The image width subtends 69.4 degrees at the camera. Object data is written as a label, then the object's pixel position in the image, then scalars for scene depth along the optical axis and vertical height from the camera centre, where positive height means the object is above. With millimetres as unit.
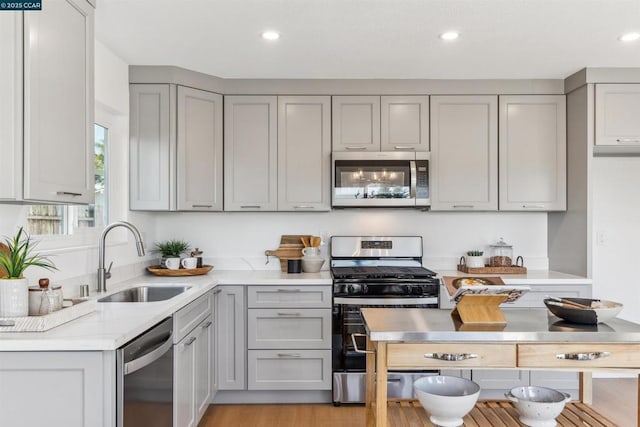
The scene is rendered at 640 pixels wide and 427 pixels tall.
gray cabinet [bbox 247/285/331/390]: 3229 -860
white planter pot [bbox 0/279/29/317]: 1679 -296
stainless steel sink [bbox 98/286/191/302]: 2840 -476
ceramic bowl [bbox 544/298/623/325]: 1737 -353
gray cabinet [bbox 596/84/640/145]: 3357 +768
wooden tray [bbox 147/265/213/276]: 3342 -391
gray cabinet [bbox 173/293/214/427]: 2295 -806
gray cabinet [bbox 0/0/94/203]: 1639 +444
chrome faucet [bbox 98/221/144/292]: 2593 -220
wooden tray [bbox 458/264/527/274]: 3627 -402
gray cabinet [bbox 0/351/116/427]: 1545 -579
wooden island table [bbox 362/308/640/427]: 1621 -461
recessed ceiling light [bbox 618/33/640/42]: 2744 +1099
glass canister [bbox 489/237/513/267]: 3752 -293
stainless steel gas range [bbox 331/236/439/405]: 3201 -604
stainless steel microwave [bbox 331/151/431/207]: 3525 +302
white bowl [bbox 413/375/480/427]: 1635 -661
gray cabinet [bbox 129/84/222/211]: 3309 +517
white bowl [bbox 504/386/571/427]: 1684 -695
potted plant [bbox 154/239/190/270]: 3451 -263
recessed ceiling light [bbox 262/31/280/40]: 2716 +1090
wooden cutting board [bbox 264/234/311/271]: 3830 -257
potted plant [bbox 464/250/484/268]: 3693 -325
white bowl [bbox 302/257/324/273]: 3629 -368
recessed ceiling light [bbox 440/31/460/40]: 2713 +1090
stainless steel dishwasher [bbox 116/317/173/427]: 1633 -643
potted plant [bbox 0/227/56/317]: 1681 -251
